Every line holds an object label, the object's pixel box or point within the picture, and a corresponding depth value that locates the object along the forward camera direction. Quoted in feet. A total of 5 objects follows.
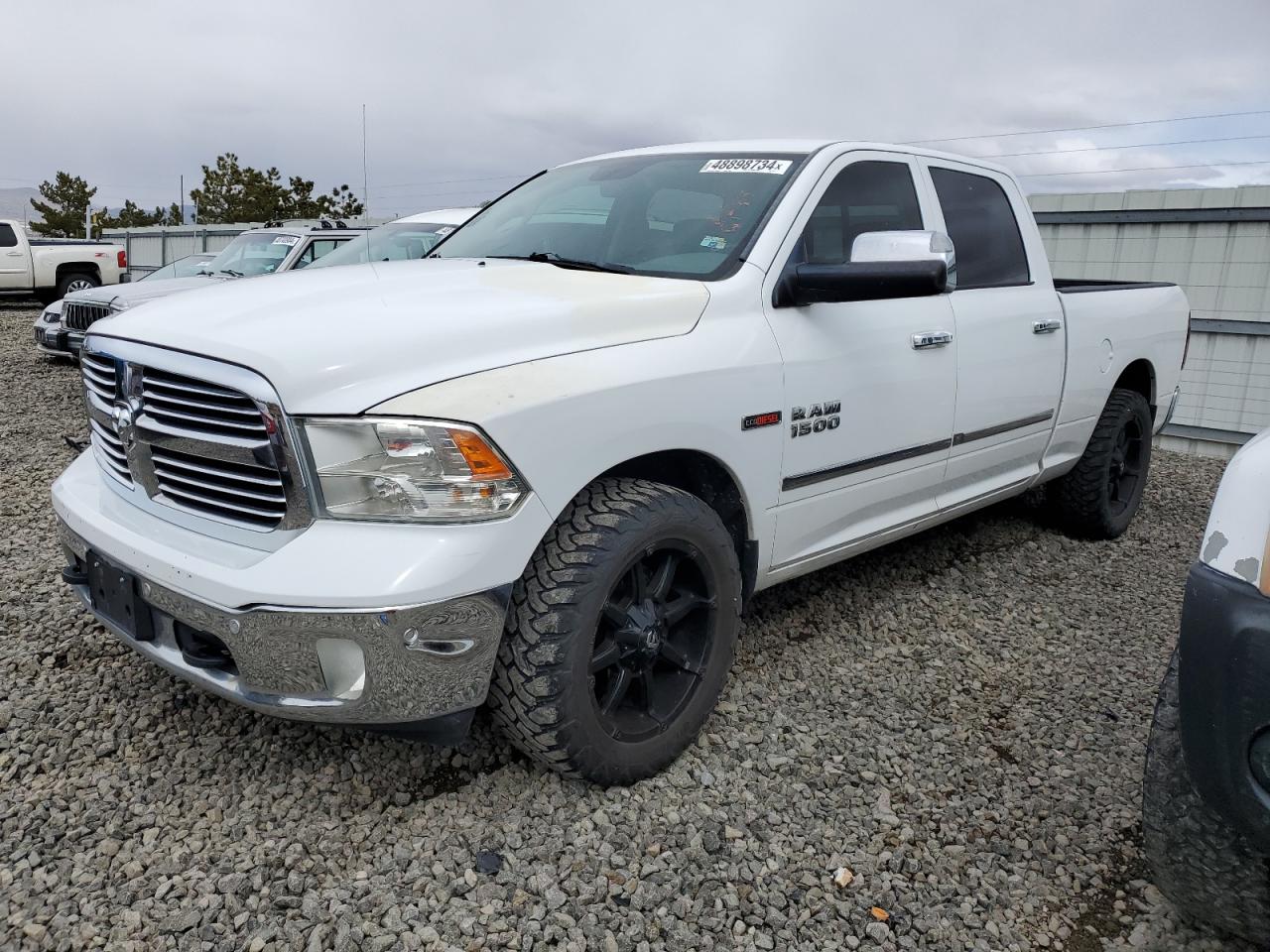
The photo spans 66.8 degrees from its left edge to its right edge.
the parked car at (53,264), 53.36
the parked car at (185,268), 31.01
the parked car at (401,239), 23.80
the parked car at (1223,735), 5.41
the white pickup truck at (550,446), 6.89
